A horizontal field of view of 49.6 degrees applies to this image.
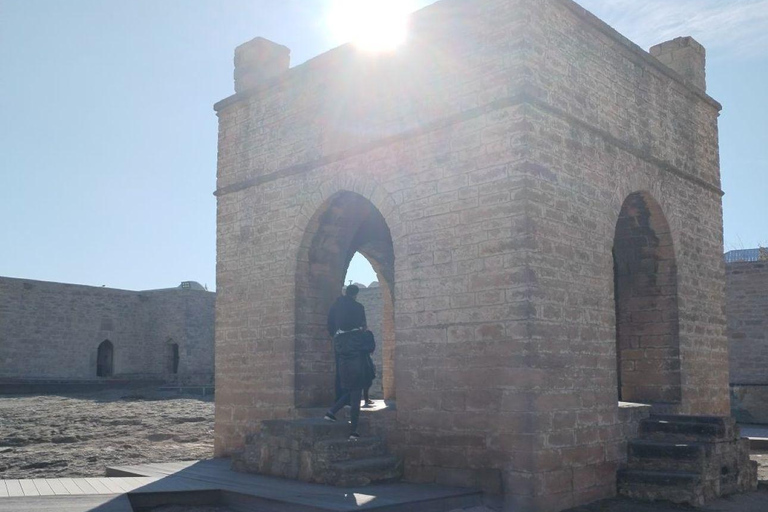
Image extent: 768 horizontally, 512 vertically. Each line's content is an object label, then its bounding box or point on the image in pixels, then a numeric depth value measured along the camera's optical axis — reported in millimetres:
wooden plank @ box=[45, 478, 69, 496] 7237
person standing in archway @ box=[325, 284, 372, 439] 8367
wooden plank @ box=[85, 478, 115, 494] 7436
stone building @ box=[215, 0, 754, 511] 7523
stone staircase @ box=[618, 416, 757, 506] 7809
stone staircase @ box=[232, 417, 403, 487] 7789
